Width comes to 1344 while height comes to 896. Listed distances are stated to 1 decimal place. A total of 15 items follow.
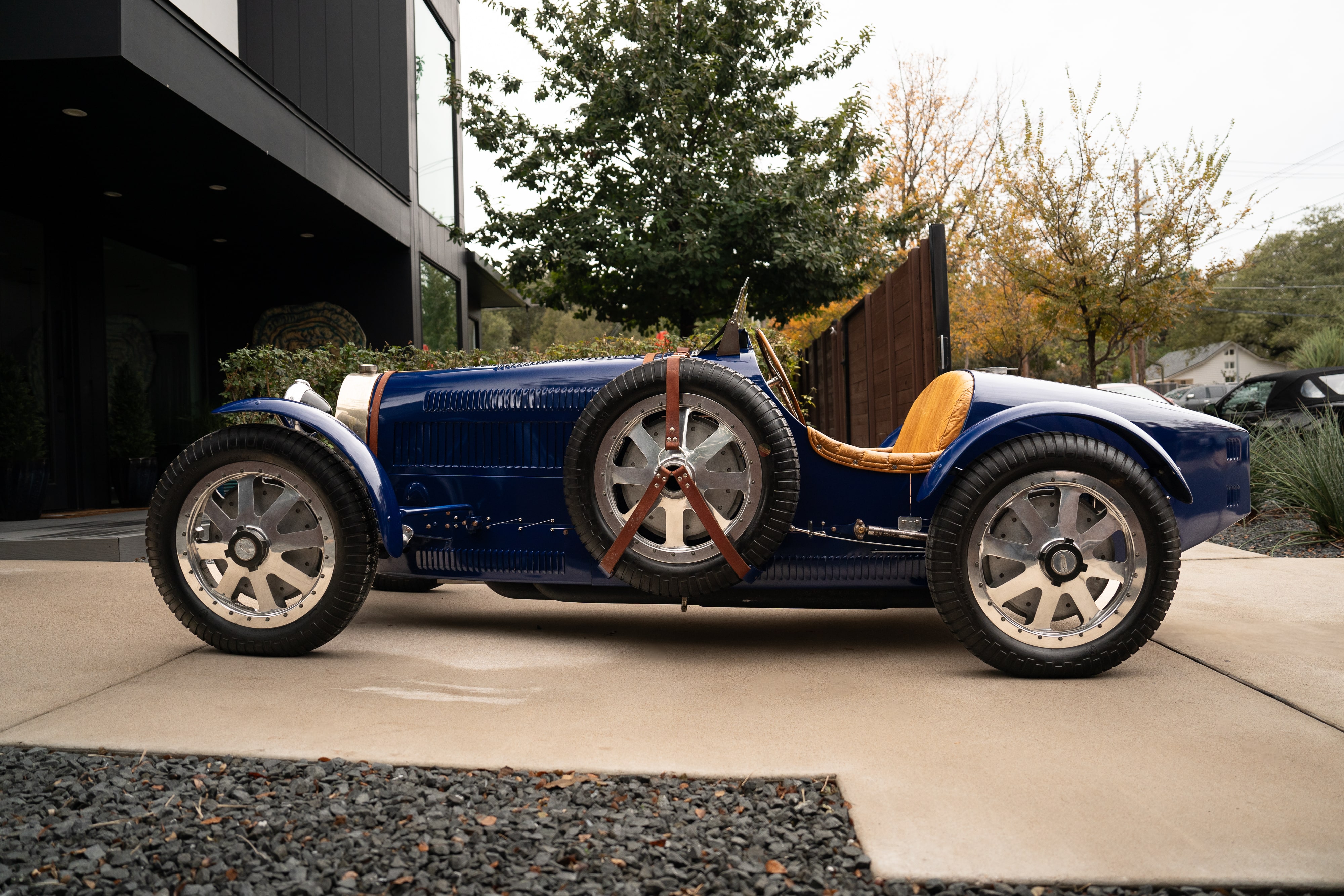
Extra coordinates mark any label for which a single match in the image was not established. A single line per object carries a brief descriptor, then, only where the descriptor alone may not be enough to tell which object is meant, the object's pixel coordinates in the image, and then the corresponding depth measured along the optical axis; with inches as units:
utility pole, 1488.7
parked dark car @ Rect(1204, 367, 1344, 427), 385.4
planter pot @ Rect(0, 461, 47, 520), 302.8
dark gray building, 240.1
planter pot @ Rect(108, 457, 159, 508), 373.1
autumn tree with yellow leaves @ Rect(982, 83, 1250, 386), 546.6
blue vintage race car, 107.6
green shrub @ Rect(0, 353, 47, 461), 303.6
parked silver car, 1049.5
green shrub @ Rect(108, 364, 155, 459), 377.7
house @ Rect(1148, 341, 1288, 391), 2687.0
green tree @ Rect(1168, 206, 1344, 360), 1982.0
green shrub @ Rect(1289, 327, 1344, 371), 465.7
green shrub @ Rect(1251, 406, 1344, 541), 227.6
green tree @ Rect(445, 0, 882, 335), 440.1
